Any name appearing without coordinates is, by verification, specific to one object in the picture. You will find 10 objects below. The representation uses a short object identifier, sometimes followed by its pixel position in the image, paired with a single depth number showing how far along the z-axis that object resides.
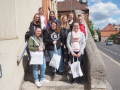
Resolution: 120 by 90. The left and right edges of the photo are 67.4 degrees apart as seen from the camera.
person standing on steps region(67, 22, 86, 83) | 2.52
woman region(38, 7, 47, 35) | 2.85
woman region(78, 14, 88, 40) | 2.87
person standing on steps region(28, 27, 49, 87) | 2.52
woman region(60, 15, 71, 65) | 2.76
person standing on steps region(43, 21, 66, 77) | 2.64
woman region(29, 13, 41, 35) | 2.80
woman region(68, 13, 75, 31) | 2.99
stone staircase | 2.56
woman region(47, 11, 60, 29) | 3.09
